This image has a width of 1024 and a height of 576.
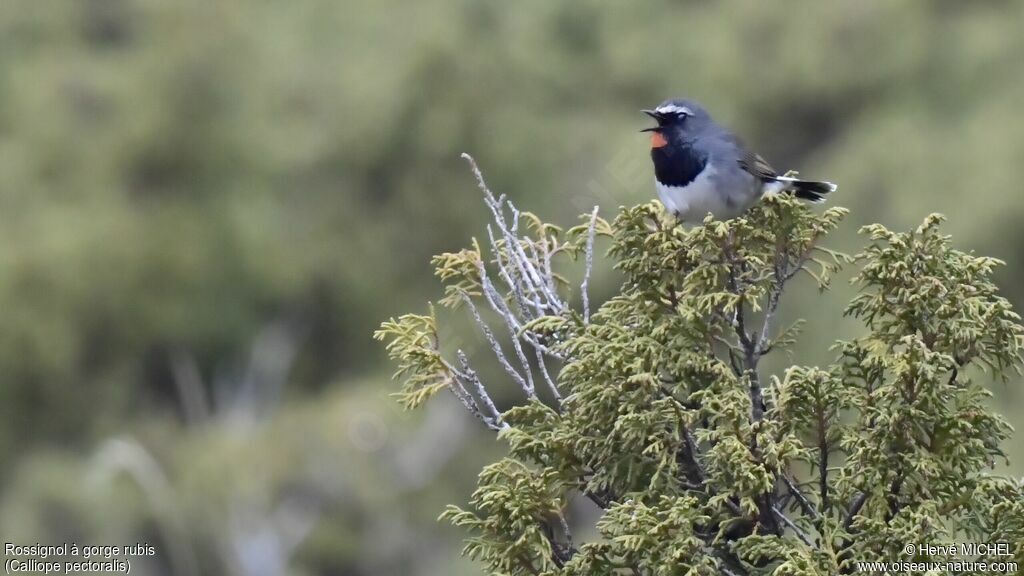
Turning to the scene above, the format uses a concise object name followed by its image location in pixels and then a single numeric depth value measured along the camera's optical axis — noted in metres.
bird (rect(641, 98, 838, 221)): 9.19
